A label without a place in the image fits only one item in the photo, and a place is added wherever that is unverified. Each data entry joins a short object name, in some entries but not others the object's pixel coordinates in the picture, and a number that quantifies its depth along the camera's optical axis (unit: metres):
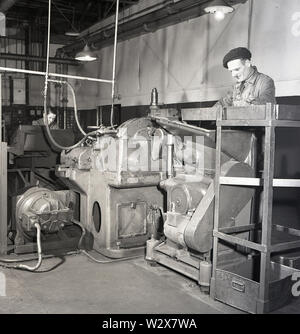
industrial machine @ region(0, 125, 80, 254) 3.29
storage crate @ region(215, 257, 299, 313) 2.37
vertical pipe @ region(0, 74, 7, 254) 3.25
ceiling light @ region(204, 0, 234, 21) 3.63
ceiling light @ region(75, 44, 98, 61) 5.48
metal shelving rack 2.27
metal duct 4.55
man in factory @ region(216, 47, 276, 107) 2.67
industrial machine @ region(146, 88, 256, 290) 2.69
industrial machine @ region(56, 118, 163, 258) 3.31
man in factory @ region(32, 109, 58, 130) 5.02
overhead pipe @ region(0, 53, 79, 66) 7.00
